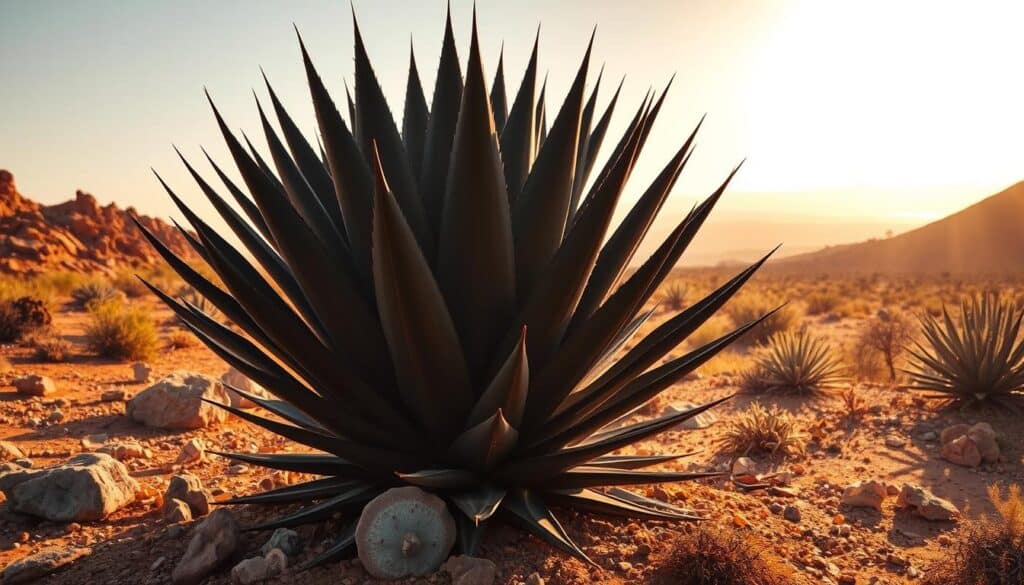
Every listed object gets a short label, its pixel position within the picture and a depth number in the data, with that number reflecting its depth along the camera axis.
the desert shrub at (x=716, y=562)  2.45
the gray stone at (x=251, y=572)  2.41
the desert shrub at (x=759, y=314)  12.96
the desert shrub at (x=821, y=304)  20.34
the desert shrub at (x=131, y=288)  18.64
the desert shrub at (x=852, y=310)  19.04
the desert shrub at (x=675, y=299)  19.23
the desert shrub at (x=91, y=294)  14.40
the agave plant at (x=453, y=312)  2.09
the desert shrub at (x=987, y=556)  2.62
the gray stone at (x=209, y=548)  2.50
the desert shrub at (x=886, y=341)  9.22
